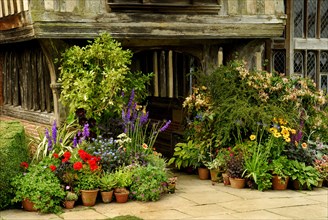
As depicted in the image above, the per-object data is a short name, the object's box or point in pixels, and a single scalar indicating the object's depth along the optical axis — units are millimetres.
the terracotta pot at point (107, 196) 7875
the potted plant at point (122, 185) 7891
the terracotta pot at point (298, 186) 8875
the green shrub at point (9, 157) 7582
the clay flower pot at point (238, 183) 8883
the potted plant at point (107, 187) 7875
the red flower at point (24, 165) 7973
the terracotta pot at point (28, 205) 7541
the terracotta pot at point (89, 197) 7738
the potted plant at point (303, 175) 8758
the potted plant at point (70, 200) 7637
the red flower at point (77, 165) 7777
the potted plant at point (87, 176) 7762
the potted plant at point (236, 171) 8898
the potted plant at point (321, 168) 9016
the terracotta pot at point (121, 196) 7875
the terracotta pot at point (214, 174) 9391
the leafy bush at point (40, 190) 7418
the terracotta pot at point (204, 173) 9672
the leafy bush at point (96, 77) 8727
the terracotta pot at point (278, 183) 8766
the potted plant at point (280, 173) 8750
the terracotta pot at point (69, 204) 7641
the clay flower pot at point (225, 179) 9109
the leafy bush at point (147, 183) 7938
